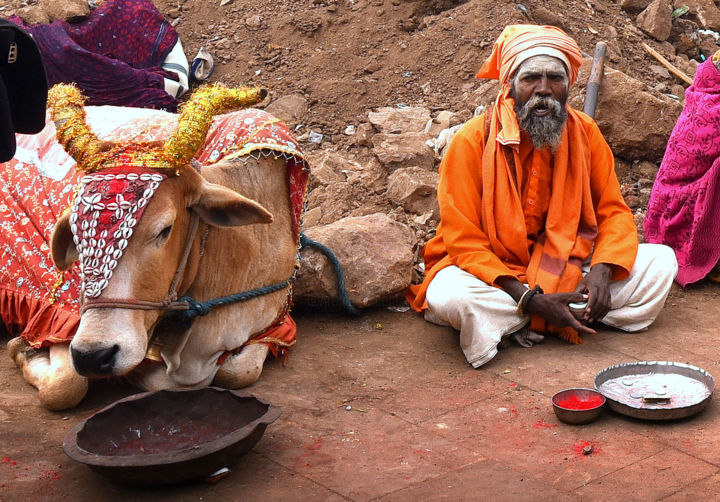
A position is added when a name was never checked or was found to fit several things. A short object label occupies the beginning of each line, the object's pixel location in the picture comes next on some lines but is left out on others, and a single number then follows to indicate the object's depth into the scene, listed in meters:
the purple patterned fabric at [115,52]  8.54
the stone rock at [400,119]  7.88
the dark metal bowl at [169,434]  3.68
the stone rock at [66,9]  9.19
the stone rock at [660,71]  8.90
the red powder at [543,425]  4.44
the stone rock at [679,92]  8.58
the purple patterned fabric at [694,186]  6.35
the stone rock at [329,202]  7.17
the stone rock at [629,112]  7.51
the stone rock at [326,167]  7.52
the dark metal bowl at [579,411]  4.39
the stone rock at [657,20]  9.43
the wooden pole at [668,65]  8.81
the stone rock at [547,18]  8.77
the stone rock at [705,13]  9.78
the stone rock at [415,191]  7.01
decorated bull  4.12
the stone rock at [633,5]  9.81
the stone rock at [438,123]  7.77
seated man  5.50
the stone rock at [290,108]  8.50
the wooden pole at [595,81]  7.23
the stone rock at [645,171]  7.74
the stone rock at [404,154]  7.35
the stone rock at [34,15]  9.34
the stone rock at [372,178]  7.33
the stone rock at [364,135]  7.88
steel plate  4.36
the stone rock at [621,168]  7.77
